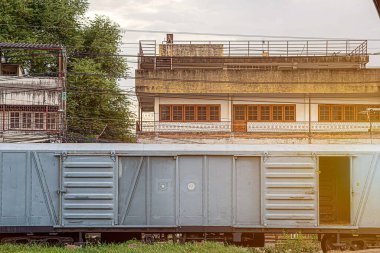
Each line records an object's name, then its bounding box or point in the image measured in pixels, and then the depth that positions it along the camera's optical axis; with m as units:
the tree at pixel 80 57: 43.62
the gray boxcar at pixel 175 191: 19.19
